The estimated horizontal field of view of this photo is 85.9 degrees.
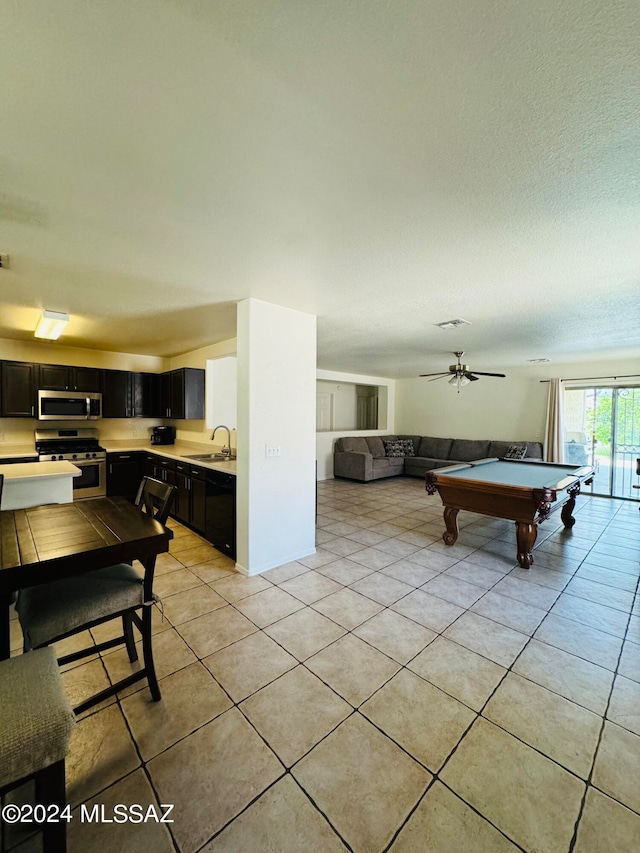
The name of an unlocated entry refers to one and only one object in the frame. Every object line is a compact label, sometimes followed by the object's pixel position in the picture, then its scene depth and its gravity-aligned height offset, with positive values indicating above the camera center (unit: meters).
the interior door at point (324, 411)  8.76 +0.12
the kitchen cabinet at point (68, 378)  4.75 +0.49
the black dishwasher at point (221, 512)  3.39 -1.01
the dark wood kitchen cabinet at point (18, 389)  4.51 +0.29
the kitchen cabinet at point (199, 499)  3.85 -0.98
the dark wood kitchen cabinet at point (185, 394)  4.98 +0.29
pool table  3.38 -0.77
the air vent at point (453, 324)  3.75 +1.04
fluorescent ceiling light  3.41 +0.92
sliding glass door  6.14 -0.28
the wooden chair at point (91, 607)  1.53 -0.92
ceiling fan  5.08 +0.67
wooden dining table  1.39 -0.61
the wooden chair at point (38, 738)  0.91 -0.89
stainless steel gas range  4.63 -0.57
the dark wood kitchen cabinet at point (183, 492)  4.18 -0.98
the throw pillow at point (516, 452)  6.82 -0.67
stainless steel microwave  4.67 +0.09
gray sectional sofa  7.54 -0.89
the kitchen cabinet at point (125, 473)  5.01 -0.90
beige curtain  6.73 -0.12
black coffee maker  5.79 -0.37
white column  3.10 -0.19
